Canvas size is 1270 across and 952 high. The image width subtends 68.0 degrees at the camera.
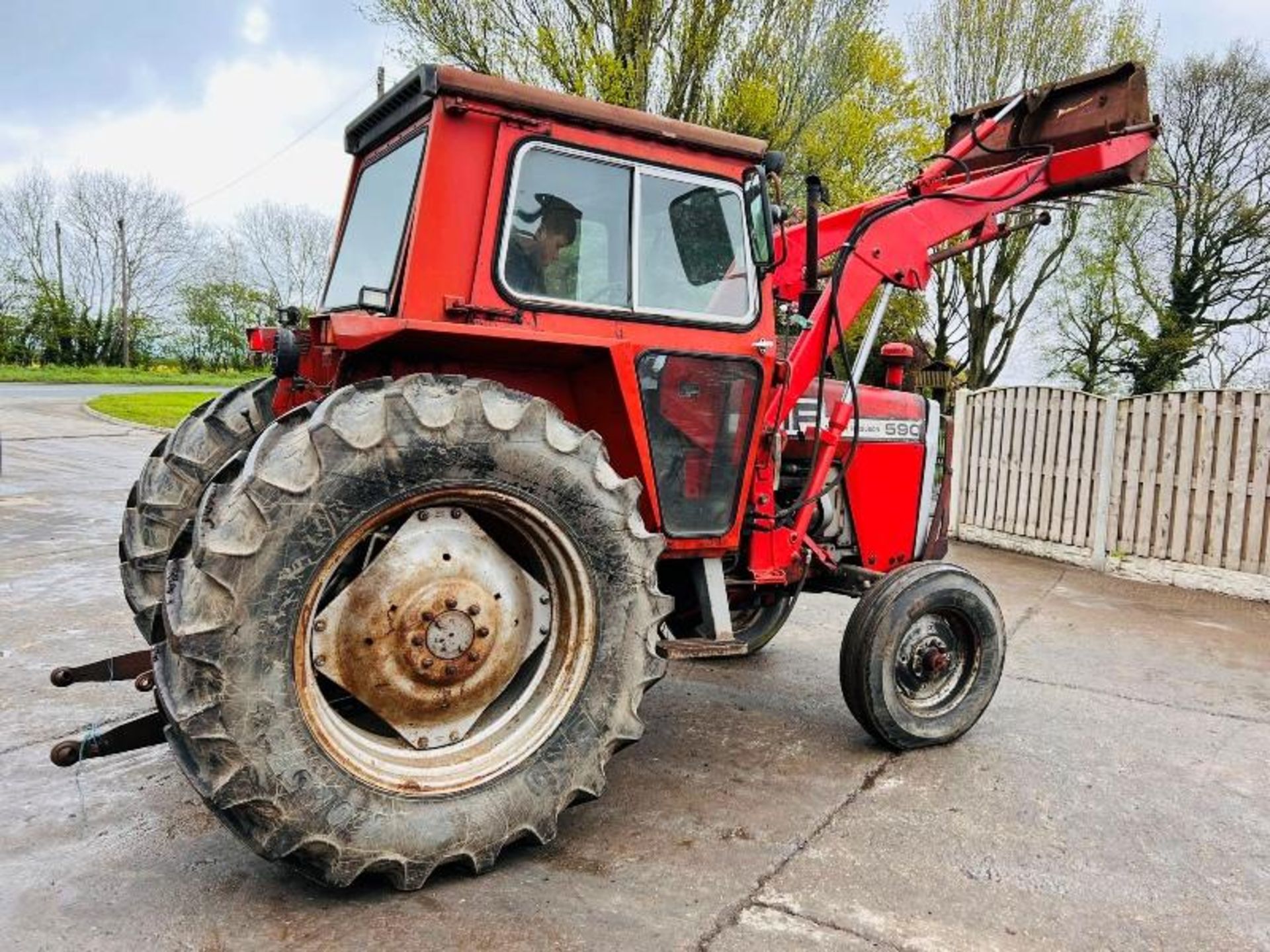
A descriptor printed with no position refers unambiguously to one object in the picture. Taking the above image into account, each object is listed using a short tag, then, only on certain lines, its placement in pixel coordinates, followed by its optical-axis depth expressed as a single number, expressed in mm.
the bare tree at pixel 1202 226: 20484
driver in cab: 3178
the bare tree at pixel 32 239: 38188
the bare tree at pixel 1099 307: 20984
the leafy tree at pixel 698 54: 13359
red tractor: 2480
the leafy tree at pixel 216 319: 39906
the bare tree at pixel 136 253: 40438
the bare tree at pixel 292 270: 38500
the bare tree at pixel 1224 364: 20538
